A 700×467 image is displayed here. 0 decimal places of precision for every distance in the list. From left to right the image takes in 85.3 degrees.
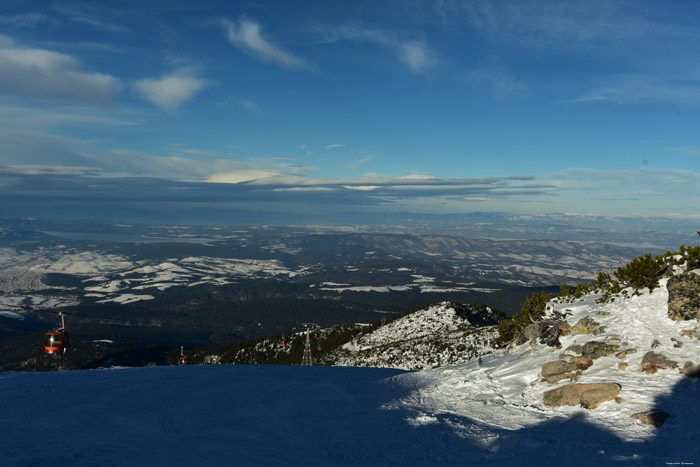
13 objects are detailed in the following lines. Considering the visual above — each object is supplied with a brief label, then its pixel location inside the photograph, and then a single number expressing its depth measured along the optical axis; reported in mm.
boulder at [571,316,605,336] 16516
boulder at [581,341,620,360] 14703
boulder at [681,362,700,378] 12150
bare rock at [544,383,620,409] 11922
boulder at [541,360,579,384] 14086
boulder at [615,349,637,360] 14144
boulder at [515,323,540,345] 19348
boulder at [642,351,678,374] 12789
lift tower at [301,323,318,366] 82025
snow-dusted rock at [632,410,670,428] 10185
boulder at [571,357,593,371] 14352
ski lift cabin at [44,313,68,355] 27406
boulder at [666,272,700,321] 14906
